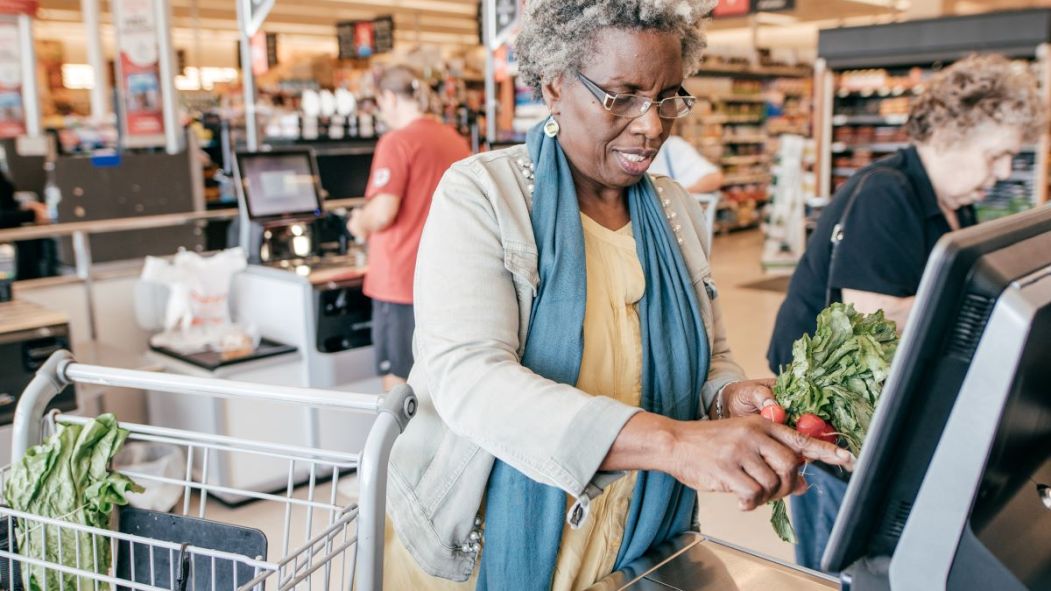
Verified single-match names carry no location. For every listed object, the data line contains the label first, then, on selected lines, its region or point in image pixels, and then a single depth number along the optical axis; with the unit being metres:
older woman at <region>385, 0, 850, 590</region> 1.07
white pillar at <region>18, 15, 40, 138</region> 8.05
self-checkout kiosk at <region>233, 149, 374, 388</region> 3.80
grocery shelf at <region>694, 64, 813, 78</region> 13.12
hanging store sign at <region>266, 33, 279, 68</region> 13.15
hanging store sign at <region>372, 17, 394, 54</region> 13.39
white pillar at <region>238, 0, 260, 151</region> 4.45
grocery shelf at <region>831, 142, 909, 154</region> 8.75
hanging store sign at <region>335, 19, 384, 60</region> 13.48
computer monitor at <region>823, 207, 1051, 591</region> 0.69
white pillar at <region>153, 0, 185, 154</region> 5.69
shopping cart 1.07
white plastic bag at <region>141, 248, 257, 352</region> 3.73
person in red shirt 3.57
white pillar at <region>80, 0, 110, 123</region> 10.23
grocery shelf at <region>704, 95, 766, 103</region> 12.95
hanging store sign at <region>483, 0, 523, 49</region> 5.88
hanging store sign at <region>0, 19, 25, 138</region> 8.04
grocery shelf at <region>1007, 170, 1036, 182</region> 7.52
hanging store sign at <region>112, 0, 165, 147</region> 6.13
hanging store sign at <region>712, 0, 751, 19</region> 9.00
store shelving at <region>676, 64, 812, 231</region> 12.76
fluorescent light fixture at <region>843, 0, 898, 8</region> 14.89
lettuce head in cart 1.21
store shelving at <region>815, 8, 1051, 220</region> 7.47
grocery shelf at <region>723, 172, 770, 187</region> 13.47
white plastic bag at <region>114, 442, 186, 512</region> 2.83
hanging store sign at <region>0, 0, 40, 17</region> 7.78
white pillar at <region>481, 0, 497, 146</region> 5.84
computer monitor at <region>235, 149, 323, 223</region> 4.02
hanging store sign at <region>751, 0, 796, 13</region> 8.76
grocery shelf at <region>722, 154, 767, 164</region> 13.43
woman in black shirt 2.05
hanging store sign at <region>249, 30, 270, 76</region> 6.89
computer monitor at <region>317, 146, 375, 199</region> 4.89
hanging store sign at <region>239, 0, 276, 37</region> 4.50
